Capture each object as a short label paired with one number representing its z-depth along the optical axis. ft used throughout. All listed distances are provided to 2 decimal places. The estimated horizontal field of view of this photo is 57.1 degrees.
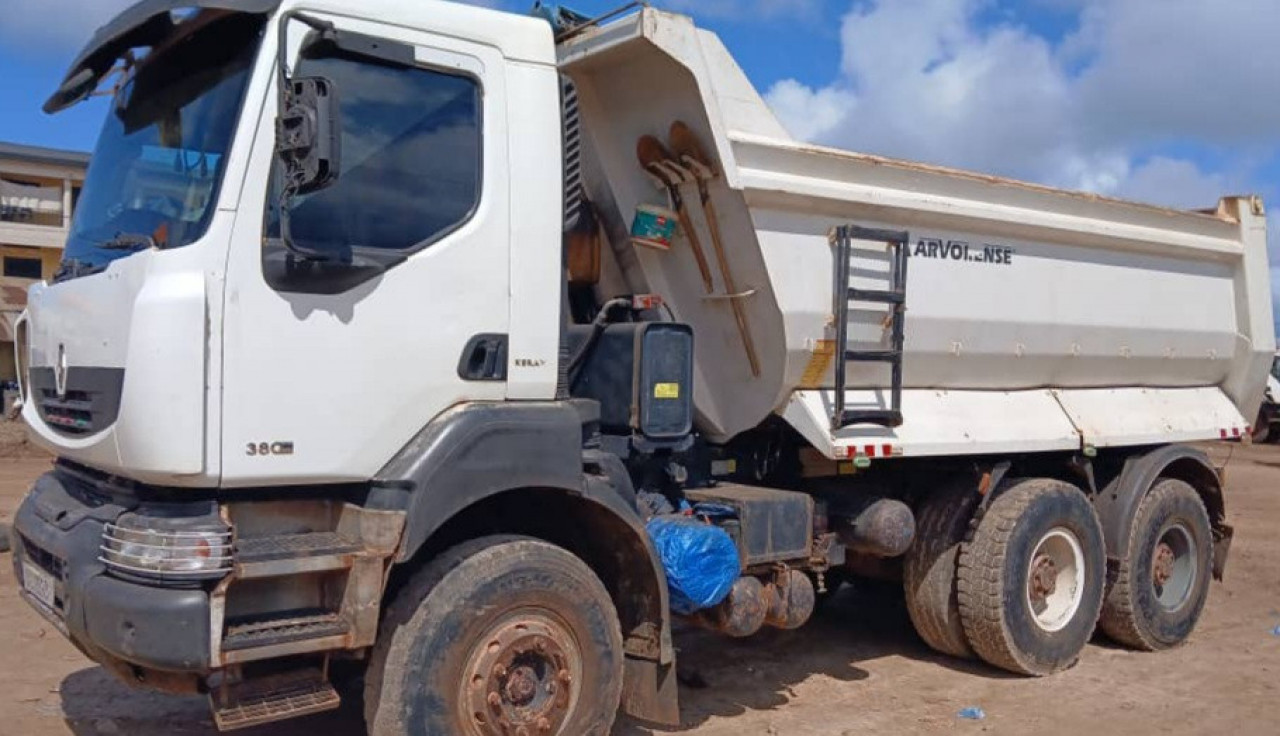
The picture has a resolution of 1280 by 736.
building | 105.81
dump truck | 12.64
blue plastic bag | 16.35
